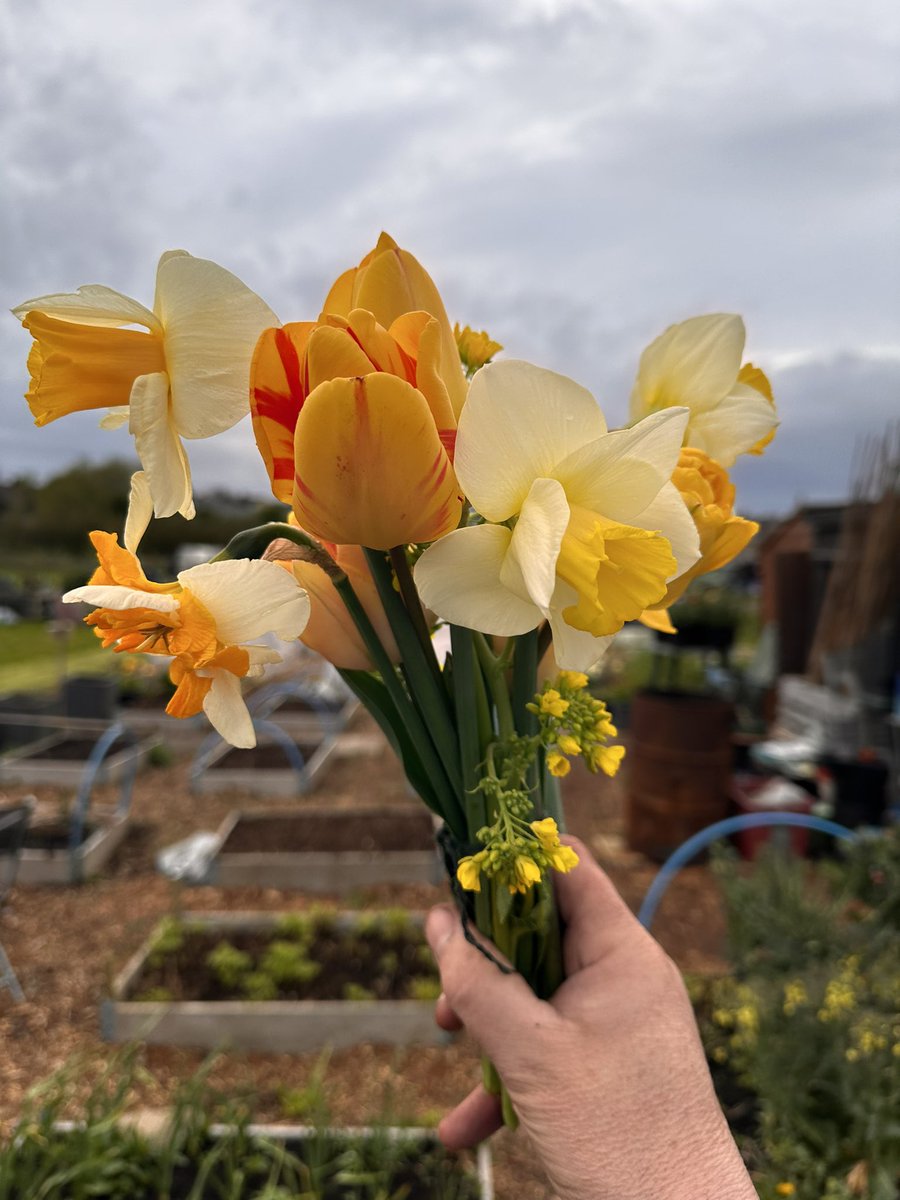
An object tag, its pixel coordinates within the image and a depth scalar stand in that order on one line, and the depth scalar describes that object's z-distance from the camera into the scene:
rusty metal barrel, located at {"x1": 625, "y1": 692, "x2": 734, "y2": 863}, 4.59
